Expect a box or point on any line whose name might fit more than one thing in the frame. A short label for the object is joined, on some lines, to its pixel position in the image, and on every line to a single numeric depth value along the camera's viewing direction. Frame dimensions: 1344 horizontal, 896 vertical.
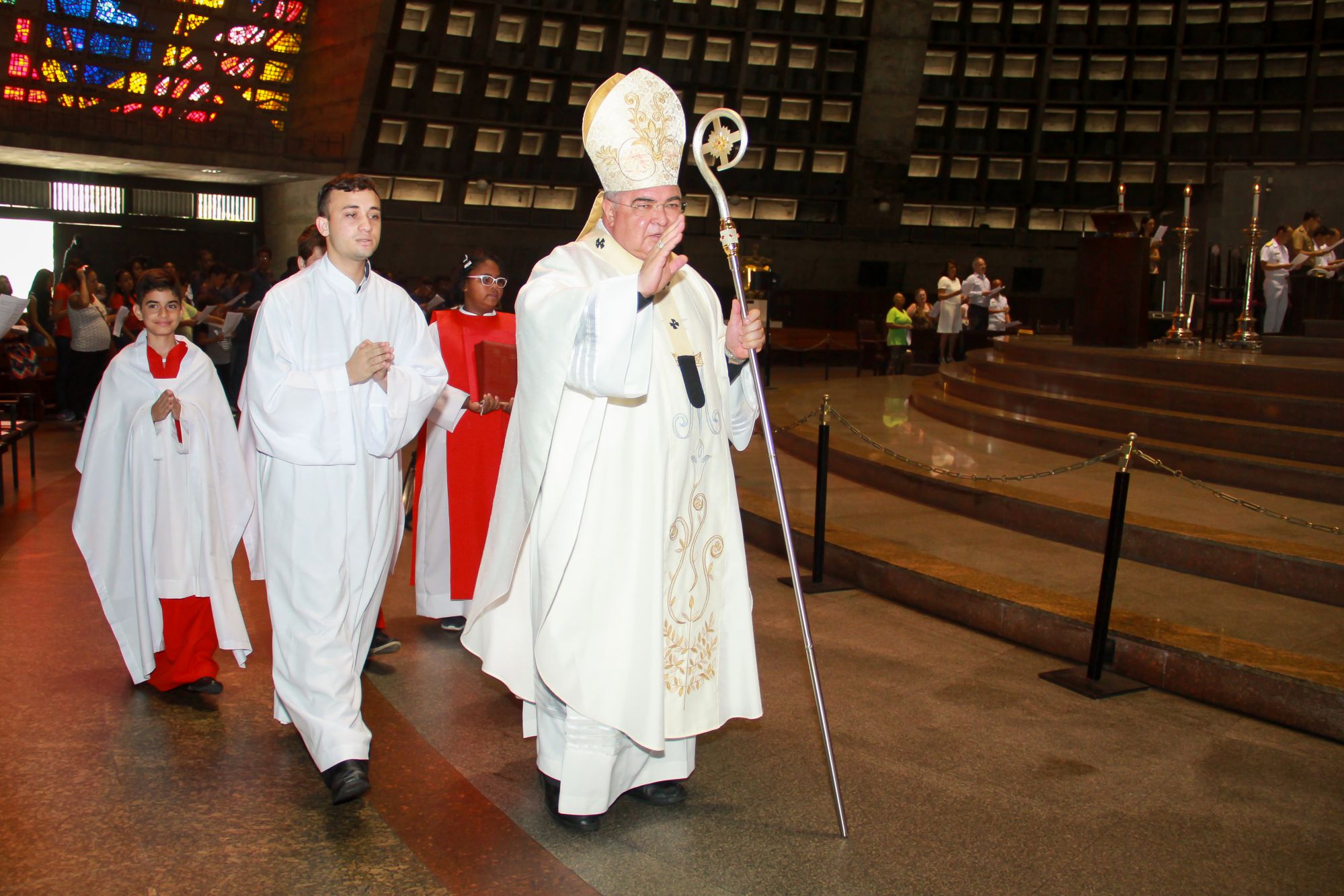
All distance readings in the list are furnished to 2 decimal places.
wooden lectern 9.98
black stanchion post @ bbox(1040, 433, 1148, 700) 4.05
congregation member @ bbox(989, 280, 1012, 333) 15.99
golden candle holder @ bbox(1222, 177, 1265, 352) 10.07
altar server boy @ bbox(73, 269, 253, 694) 3.83
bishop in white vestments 2.79
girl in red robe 4.57
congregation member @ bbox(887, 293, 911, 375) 15.20
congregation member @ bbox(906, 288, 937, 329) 15.77
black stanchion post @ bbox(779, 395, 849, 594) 5.36
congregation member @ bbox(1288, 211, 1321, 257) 11.14
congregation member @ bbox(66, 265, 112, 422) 10.20
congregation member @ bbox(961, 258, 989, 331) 15.30
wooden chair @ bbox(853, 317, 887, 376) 15.80
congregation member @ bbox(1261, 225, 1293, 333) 11.29
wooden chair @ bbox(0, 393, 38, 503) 6.85
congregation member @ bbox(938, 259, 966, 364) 14.32
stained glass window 15.02
